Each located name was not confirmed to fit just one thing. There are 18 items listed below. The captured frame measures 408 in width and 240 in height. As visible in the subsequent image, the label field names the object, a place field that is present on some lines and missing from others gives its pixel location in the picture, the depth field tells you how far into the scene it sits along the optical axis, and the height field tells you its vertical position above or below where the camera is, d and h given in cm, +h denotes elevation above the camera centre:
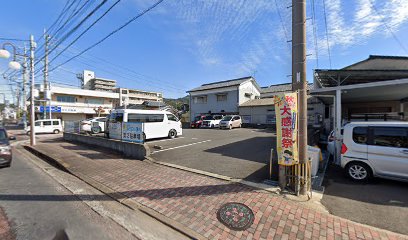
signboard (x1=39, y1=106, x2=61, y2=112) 2926 +192
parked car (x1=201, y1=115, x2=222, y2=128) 2283 -57
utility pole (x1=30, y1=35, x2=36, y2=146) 1291 +128
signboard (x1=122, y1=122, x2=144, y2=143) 862 -61
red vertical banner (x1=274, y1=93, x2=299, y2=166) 398 -21
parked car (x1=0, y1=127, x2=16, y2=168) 649 -118
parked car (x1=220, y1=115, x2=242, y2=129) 2102 -42
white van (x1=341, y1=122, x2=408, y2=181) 452 -89
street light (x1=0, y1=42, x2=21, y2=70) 773 +297
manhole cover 314 -182
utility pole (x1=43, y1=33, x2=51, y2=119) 1690 +466
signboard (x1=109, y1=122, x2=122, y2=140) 1044 -64
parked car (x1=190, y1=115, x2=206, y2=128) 2383 -57
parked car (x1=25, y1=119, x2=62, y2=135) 2128 -68
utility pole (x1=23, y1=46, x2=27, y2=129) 1441 +392
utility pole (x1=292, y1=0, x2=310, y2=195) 402 +119
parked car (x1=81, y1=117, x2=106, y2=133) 1486 -52
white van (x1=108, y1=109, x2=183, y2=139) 1142 -3
